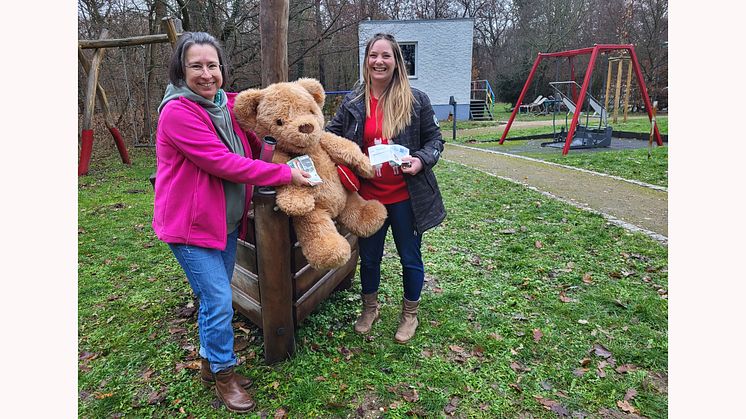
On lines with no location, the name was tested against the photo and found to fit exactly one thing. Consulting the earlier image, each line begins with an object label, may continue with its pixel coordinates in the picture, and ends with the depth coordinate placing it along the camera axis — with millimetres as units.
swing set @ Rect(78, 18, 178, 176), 7711
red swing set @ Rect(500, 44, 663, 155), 9961
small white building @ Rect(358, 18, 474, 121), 20500
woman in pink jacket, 1979
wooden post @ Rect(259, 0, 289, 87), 3600
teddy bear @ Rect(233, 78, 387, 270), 2293
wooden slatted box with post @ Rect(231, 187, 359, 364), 2363
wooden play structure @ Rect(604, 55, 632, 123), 13597
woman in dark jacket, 2543
